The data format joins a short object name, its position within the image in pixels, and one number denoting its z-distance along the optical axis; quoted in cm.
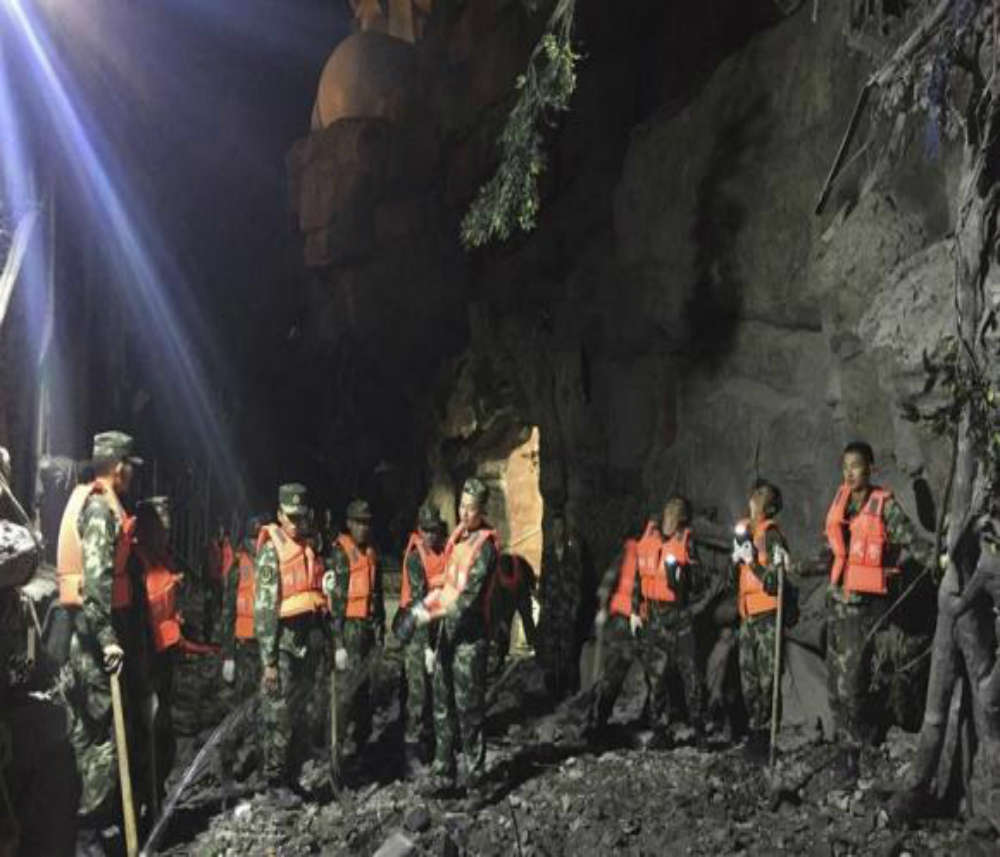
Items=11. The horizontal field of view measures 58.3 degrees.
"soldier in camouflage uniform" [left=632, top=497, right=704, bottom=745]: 858
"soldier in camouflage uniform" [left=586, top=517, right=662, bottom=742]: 902
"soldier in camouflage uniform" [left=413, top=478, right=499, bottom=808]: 739
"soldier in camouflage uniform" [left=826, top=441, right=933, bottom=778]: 689
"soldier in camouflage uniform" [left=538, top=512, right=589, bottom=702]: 1131
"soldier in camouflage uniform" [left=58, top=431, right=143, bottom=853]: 603
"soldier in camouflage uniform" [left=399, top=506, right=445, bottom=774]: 833
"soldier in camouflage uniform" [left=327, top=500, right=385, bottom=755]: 911
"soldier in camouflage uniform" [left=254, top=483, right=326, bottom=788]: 728
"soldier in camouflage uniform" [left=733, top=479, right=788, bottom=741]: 791
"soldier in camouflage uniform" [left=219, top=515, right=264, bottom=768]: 887
